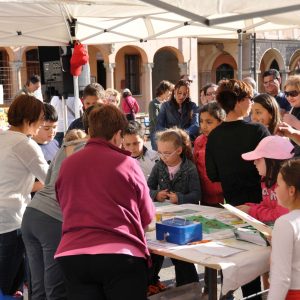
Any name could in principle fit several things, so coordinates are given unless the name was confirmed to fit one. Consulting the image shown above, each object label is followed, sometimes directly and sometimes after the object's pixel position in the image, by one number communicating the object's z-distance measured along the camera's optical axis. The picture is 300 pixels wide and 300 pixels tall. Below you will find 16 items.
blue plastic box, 2.87
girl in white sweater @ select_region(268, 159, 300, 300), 2.39
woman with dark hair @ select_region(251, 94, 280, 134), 3.96
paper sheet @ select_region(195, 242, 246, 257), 2.66
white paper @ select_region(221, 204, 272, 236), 2.73
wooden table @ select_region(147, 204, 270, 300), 2.50
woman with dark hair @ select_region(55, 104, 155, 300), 2.49
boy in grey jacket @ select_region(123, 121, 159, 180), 4.34
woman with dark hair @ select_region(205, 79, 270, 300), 3.56
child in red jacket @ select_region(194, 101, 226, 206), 4.20
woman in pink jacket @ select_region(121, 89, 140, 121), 13.96
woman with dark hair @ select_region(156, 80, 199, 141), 6.54
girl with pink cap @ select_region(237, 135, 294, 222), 3.08
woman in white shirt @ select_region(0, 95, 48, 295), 3.43
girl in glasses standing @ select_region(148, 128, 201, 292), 4.05
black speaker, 7.08
